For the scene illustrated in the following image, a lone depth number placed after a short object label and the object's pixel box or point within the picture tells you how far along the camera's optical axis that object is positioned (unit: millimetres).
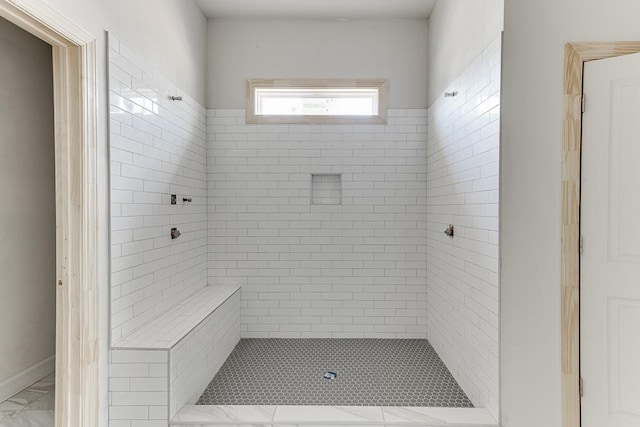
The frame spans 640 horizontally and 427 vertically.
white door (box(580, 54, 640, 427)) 1763
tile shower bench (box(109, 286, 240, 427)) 2025
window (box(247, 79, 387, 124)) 3383
